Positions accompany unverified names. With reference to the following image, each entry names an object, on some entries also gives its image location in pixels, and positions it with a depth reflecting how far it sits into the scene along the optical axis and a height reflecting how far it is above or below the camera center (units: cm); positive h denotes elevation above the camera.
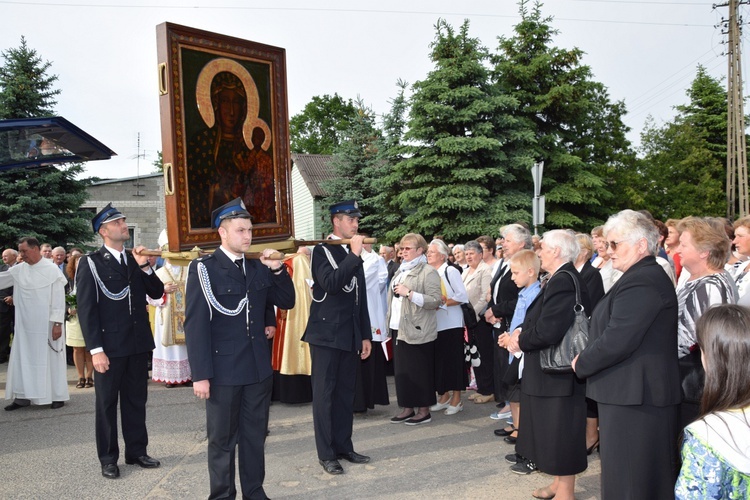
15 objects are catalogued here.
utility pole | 2533 +517
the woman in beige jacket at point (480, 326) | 805 -122
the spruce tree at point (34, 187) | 1933 +172
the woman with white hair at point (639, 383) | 370 -93
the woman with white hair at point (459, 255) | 1020 -42
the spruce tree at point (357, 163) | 2548 +273
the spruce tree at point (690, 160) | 2961 +301
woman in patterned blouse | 411 -45
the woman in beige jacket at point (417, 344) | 717 -128
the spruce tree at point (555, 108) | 2412 +446
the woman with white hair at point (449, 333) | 753 -123
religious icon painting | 502 +88
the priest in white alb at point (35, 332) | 841 -115
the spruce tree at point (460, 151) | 2117 +257
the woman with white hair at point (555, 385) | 457 -115
